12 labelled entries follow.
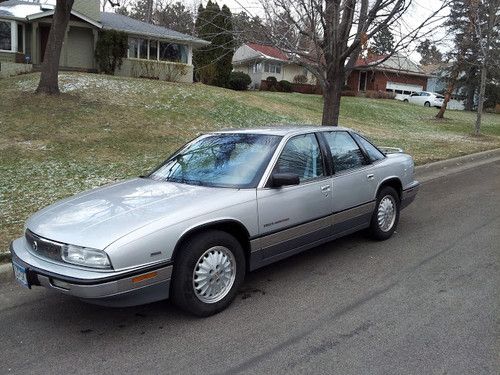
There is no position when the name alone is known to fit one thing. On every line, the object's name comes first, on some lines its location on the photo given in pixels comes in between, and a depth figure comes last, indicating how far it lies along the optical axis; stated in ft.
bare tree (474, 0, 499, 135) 50.70
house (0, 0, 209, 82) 77.36
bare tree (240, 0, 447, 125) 27.32
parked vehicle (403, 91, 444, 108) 141.69
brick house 151.23
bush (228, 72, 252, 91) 99.40
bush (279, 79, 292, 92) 115.24
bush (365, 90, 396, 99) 128.71
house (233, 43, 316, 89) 130.00
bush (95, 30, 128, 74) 76.33
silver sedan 11.24
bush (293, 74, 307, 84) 127.95
